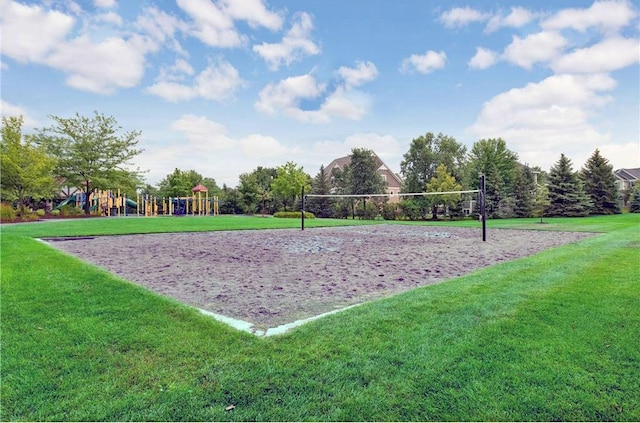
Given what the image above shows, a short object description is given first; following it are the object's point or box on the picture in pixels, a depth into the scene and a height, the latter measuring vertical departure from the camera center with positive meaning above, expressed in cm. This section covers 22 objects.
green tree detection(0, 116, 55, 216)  2073 +263
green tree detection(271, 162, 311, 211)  3416 +266
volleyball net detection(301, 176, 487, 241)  1155 +12
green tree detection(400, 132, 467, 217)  3691 +484
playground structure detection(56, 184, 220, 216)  3225 +21
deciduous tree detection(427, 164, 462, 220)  3061 +164
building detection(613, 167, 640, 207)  4782 +427
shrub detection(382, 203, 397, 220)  3309 -58
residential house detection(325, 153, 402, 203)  4386 +390
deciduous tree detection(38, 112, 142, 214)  2745 +481
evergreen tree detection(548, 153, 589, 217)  2833 +121
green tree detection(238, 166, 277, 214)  3932 +133
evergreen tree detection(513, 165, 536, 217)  3152 +107
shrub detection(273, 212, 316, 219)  3238 -83
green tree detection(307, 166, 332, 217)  3769 +81
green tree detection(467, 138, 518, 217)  3141 +349
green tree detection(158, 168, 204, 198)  4025 +262
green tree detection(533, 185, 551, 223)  2320 +64
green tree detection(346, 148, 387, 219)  3547 +336
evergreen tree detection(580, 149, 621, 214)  3053 +156
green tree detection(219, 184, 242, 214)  4194 +32
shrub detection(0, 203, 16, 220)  1961 -33
